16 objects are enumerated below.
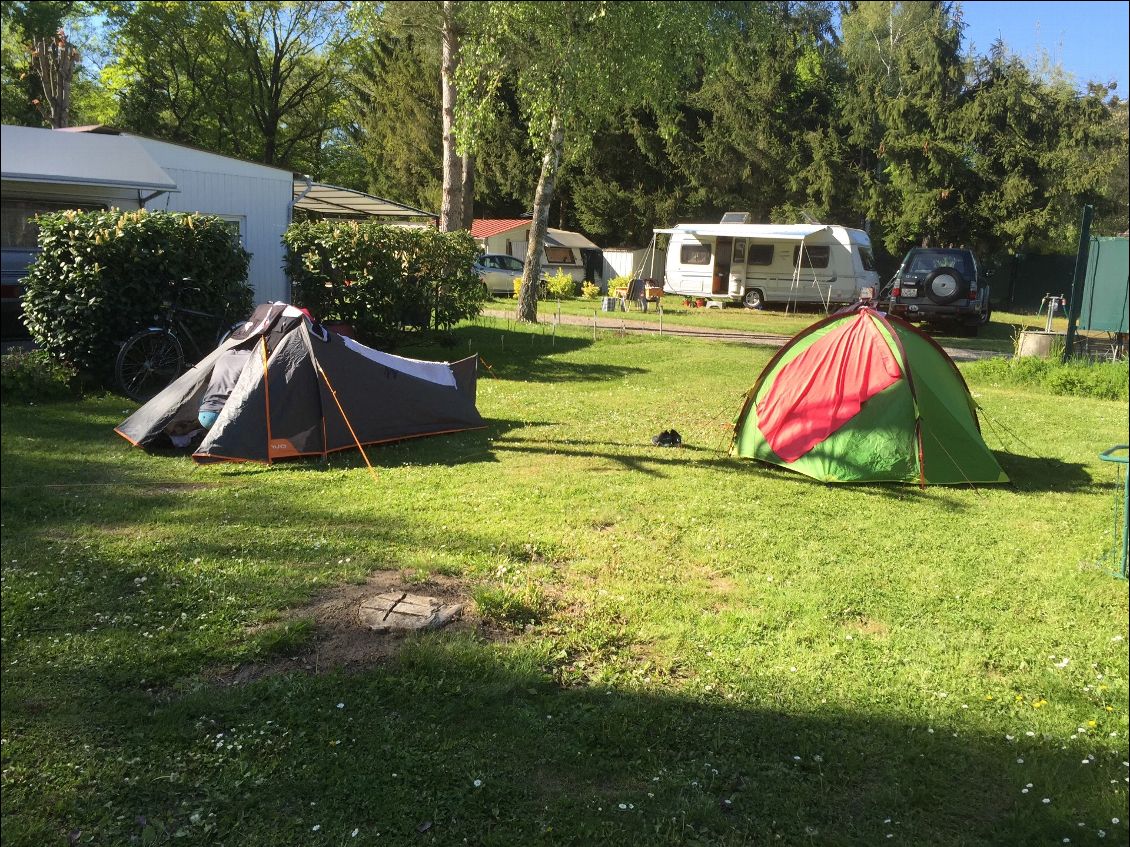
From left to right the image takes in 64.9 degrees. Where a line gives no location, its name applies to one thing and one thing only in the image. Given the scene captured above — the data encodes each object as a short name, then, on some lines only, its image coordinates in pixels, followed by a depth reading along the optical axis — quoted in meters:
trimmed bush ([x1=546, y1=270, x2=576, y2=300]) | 28.31
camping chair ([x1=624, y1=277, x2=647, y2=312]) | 25.54
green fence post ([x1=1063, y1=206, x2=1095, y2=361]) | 12.24
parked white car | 28.00
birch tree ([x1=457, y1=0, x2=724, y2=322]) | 9.63
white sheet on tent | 7.95
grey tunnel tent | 7.36
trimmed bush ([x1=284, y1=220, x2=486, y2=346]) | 12.16
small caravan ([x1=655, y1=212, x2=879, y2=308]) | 24.55
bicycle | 9.31
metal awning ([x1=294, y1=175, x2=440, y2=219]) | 17.92
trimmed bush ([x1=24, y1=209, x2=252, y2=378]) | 9.27
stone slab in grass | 4.32
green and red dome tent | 7.08
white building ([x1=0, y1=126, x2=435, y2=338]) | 11.02
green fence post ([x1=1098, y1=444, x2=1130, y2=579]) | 4.97
